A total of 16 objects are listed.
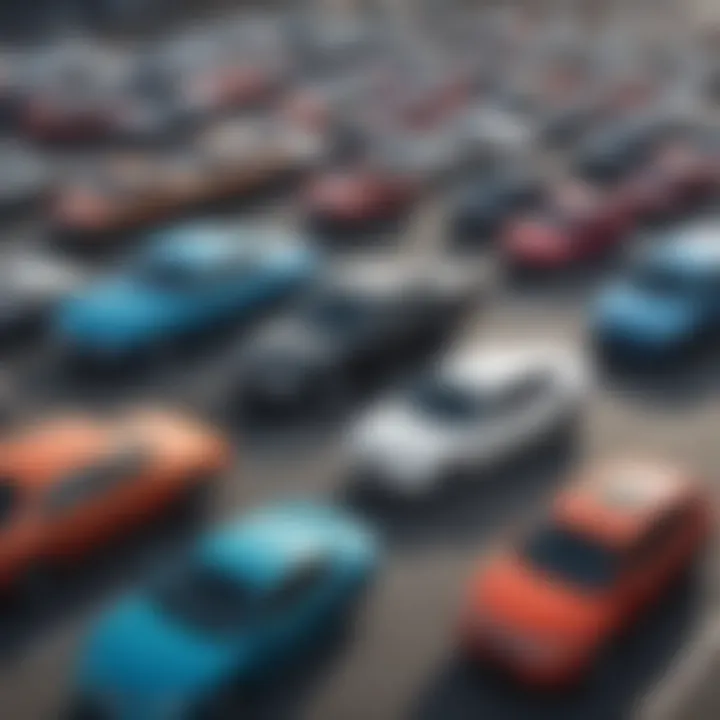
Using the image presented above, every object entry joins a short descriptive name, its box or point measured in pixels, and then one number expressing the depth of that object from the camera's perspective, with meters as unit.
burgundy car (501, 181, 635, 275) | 16.94
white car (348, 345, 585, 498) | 11.86
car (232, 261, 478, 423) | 13.54
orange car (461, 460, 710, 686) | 9.45
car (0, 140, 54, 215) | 19.53
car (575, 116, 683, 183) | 20.02
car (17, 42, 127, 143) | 23.62
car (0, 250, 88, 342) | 15.38
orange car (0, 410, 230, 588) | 10.73
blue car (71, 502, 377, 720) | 9.13
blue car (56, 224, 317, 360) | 14.80
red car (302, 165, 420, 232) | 18.64
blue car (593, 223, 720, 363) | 14.36
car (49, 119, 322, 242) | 18.42
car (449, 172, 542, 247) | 18.19
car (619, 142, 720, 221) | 18.31
